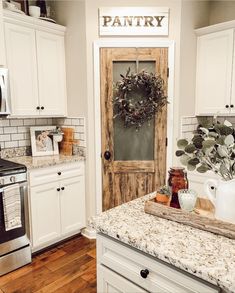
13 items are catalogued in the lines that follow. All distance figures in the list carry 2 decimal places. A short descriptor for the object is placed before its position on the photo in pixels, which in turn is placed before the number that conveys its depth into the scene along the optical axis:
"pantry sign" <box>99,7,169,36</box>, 2.66
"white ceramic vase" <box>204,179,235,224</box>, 1.14
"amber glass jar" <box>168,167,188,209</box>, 1.35
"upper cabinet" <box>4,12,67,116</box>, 2.54
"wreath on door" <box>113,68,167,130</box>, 2.68
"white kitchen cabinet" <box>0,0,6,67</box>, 2.38
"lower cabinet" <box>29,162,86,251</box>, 2.51
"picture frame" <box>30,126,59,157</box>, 2.95
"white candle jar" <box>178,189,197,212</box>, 1.26
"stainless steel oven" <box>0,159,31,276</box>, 2.22
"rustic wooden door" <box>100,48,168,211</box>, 2.73
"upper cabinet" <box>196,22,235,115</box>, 2.78
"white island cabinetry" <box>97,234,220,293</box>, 0.92
